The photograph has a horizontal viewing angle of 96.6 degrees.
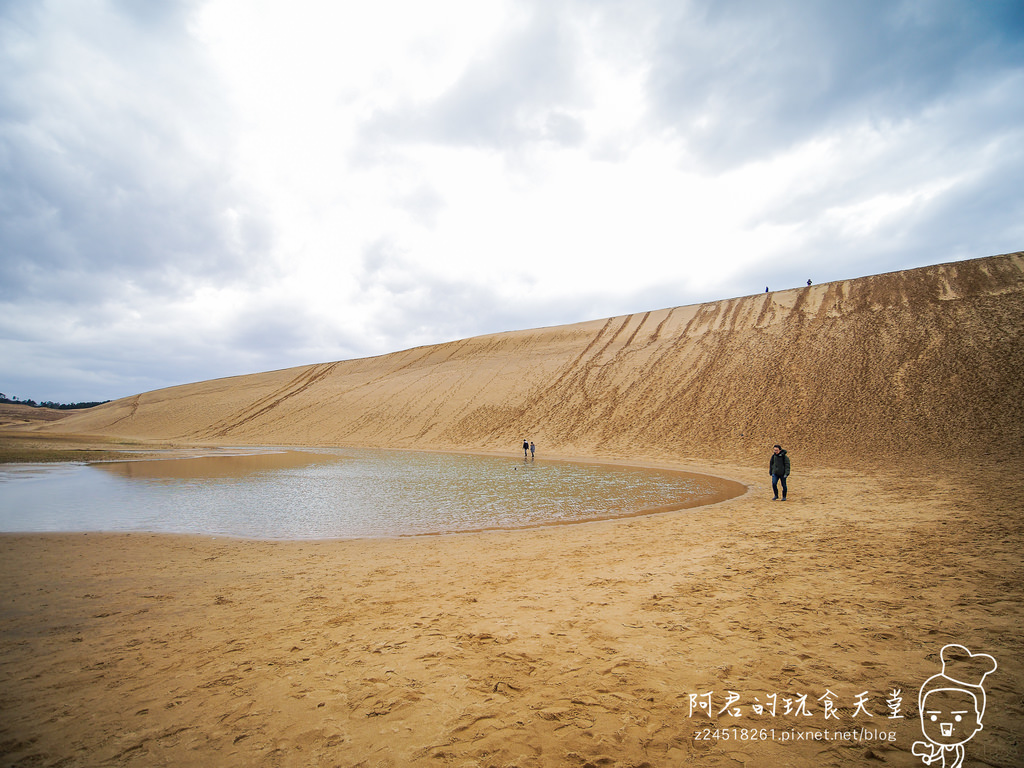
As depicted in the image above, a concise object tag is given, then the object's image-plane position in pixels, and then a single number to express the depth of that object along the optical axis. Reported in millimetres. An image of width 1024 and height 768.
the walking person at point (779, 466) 12492
